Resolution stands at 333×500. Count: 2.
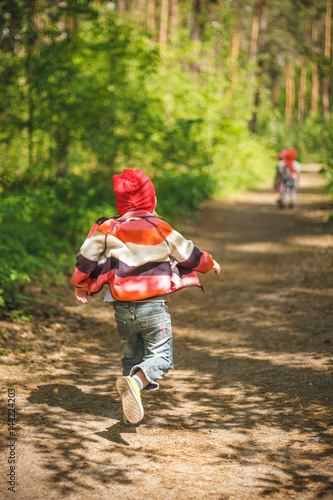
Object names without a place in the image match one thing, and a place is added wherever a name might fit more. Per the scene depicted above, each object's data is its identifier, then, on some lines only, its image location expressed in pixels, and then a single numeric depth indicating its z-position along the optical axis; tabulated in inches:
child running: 138.5
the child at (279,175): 596.7
